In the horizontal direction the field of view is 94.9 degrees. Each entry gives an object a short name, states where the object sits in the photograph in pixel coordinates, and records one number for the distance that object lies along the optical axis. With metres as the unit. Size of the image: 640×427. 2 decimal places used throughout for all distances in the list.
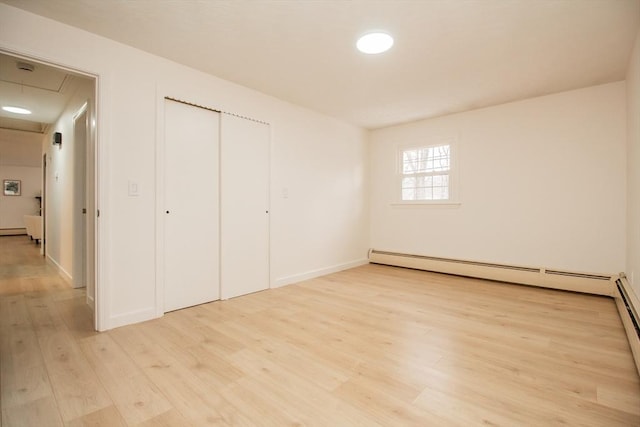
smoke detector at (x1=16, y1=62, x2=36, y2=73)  2.95
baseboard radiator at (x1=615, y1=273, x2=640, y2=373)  2.00
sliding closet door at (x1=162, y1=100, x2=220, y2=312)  2.94
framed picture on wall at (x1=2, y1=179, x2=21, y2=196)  9.94
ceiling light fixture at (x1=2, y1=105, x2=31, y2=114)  4.48
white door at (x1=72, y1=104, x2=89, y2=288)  3.77
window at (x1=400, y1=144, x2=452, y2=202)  4.77
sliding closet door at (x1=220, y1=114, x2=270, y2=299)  3.38
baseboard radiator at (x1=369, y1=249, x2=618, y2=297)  3.47
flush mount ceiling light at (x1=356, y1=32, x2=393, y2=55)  2.46
